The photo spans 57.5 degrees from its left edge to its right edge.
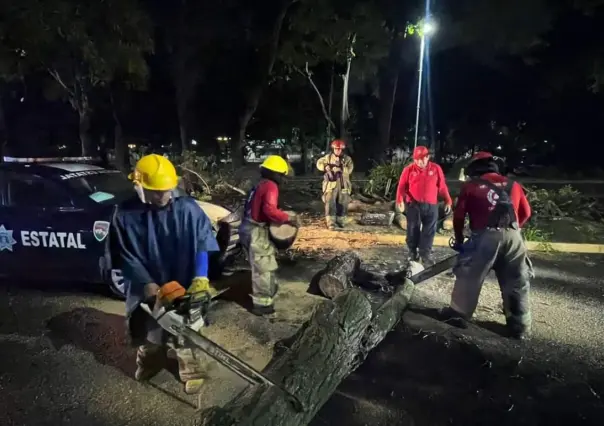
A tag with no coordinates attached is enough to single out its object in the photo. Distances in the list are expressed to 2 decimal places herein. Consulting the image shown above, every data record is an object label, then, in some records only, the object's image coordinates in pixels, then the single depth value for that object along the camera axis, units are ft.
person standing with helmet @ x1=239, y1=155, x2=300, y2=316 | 18.43
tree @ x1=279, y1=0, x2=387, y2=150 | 61.46
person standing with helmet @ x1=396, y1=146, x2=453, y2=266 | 24.02
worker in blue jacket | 12.01
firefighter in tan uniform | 34.22
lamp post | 51.57
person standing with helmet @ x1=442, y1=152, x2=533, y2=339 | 17.06
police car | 20.27
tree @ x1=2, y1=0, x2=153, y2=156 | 49.67
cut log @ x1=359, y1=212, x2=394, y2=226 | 35.70
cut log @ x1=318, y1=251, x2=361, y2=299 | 20.79
